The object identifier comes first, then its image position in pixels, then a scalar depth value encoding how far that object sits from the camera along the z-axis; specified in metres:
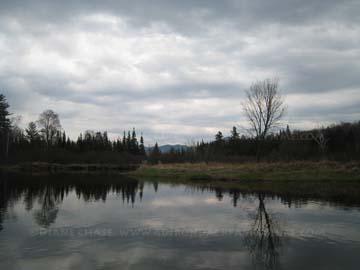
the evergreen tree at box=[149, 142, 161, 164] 70.94
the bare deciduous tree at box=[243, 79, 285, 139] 44.38
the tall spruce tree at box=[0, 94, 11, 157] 73.91
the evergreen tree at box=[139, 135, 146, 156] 142.11
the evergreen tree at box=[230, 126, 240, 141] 117.55
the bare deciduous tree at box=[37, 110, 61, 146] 90.81
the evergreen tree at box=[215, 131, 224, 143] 134.75
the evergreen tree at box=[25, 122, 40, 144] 97.81
